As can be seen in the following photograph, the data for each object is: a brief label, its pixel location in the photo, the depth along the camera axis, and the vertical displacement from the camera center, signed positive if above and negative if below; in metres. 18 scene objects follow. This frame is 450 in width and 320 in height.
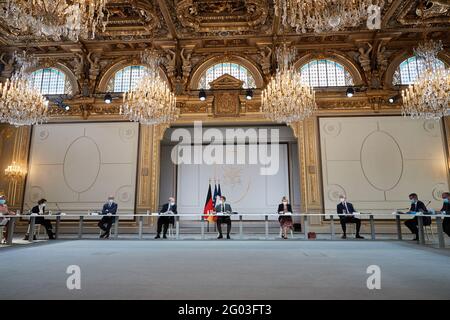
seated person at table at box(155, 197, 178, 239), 9.13 -0.23
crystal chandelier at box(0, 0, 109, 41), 5.25 +3.24
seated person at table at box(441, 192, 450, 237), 7.31 -0.05
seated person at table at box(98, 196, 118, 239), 9.08 -0.19
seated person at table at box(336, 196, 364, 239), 8.94 -0.11
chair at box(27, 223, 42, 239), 7.64 -0.60
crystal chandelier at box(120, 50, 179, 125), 8.37 +2.94
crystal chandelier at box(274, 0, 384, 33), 5.47 +3.40
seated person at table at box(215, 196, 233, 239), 9.17 -0.06
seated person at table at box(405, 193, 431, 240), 7.96 -0.05
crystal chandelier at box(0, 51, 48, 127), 8.24 +2.81
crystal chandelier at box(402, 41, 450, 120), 7.98 +3.02
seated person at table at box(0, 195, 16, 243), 7.16 -0.08
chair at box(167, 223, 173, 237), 10.27 -0.78
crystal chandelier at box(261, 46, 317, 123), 8.40 +2.96
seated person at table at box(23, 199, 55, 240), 8.54 -0.28
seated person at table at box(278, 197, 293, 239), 9.08 -0.30
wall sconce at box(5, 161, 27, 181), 11.23 +1.33
